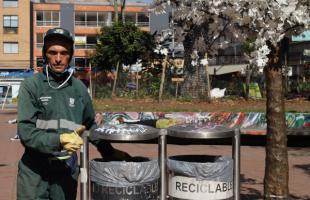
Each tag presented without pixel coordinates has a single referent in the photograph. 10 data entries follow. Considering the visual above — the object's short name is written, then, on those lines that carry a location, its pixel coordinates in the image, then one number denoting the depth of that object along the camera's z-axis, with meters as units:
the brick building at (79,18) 72.19
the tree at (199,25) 4.65
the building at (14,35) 68.69
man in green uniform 3.51
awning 39.28
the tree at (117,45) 38.09
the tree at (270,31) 4.39
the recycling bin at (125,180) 3.93
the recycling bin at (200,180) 4.09
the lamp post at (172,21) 4.87
